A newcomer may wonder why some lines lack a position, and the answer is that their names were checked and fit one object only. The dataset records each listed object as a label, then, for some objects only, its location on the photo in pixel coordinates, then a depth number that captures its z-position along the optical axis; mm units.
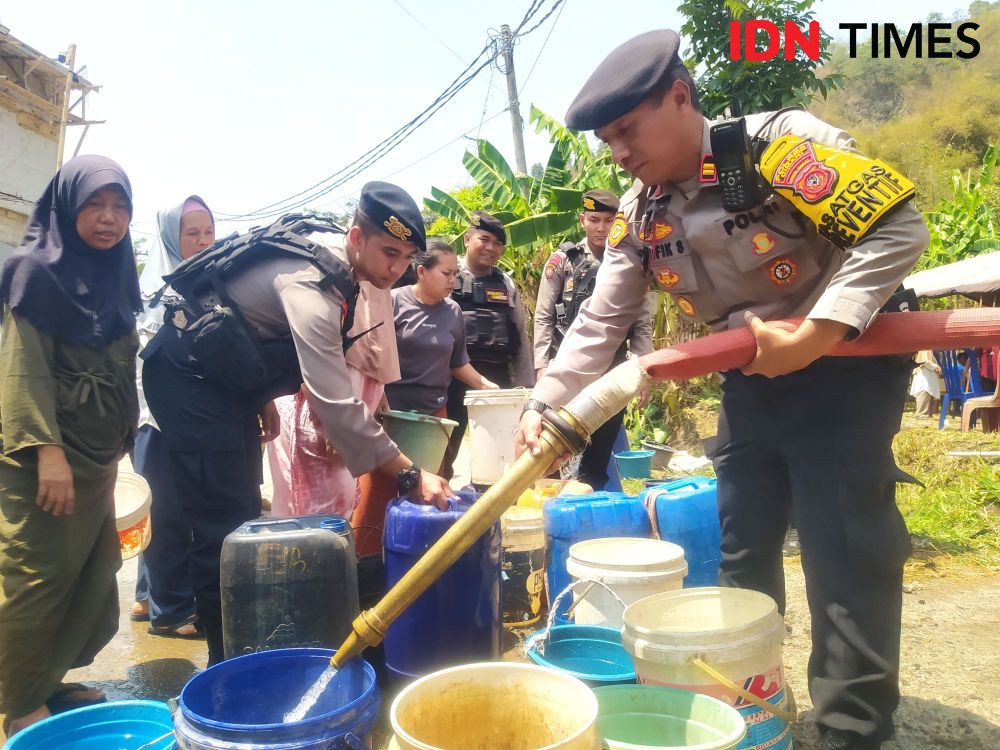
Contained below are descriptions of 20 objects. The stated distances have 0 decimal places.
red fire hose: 1739
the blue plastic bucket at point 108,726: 1803
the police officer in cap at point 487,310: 5875
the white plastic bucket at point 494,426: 5363
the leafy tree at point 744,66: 8133
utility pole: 14148
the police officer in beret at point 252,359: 2756
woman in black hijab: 2547
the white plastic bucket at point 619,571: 2625
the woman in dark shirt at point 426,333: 5219
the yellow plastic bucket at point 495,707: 1617
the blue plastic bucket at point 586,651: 2350
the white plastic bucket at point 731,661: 1839
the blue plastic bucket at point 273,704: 1552
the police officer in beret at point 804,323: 1741
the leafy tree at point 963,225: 12234
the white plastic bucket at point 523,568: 3648
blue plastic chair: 10047
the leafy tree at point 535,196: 9492
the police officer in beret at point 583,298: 4844
